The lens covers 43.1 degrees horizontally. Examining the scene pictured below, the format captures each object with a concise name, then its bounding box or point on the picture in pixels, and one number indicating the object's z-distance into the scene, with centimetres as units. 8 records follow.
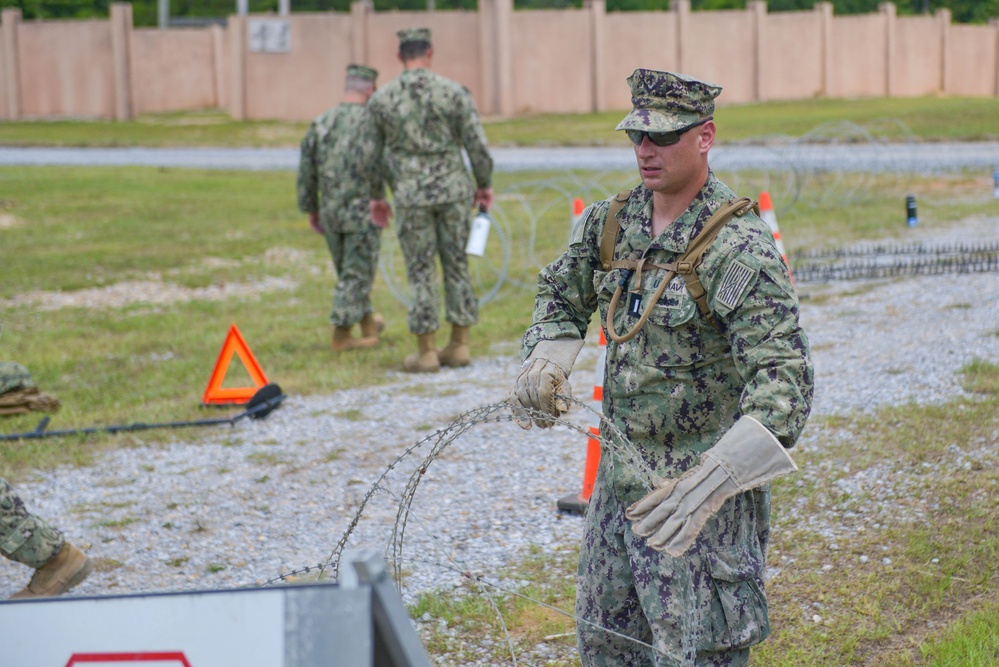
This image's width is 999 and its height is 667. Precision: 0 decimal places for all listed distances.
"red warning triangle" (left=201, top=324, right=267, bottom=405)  842
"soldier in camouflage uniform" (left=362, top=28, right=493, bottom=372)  873
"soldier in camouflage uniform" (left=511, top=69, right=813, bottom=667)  317
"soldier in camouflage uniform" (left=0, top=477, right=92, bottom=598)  512
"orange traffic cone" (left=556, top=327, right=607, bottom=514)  565
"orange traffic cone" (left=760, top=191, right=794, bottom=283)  849
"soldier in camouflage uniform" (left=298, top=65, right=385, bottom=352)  979
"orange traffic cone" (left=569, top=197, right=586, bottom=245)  859
